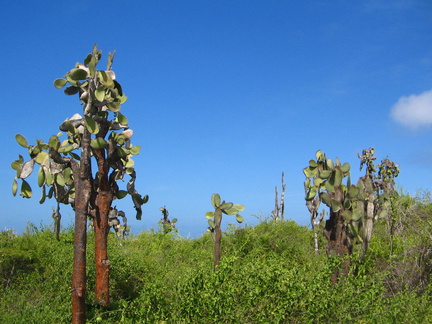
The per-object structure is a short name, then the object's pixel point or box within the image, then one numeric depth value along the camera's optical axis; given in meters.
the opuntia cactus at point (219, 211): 9.51
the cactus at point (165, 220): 19.55
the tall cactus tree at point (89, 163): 6.28
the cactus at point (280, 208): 20.28
